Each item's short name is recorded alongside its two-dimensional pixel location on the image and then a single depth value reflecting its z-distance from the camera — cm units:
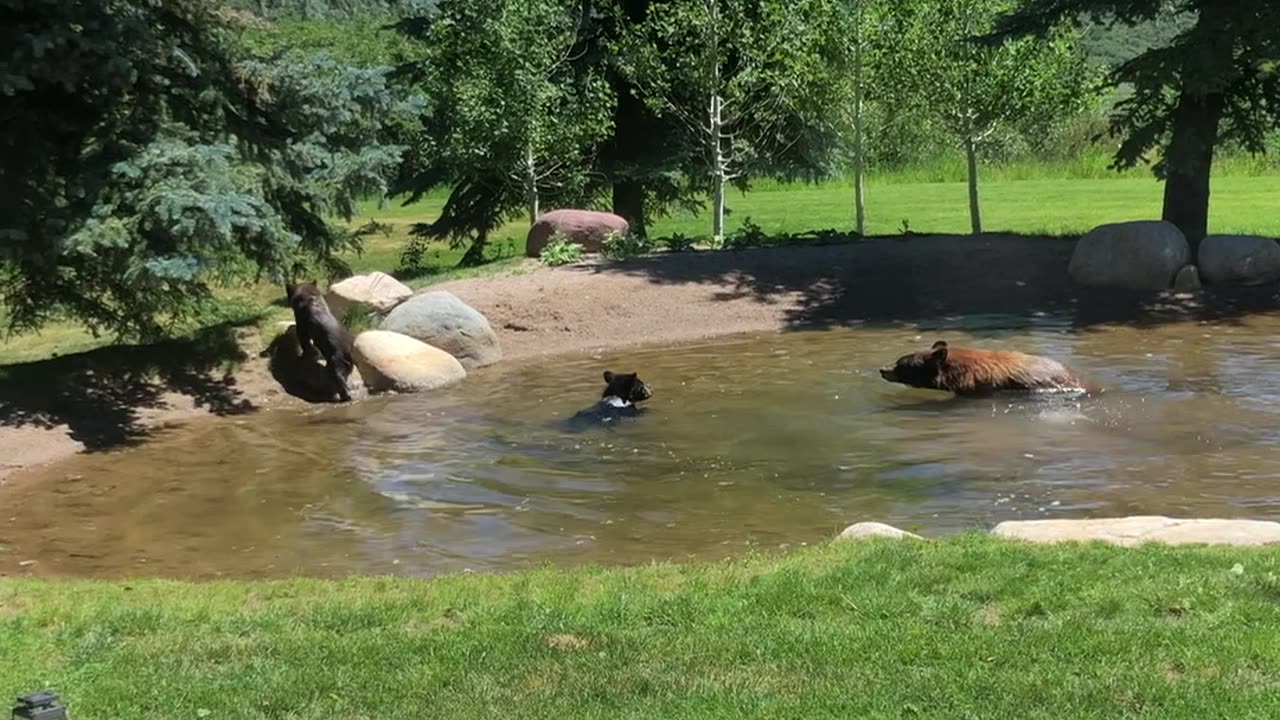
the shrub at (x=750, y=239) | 2388
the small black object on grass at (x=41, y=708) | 467
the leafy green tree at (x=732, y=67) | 2455
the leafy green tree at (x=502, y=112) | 2366
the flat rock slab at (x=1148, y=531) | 777
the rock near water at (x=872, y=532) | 828
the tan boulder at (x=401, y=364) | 1639
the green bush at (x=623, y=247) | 2311
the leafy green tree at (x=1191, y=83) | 1992
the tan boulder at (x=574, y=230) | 2344
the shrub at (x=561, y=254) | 2225
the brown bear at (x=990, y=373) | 1384
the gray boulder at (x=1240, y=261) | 2030
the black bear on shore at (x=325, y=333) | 1585
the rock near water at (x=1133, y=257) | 2062
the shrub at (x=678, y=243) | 2383
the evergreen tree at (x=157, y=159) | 1315
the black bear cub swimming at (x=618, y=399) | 1376
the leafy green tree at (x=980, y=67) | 2389
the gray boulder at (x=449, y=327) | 1784
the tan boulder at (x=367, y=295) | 1862
